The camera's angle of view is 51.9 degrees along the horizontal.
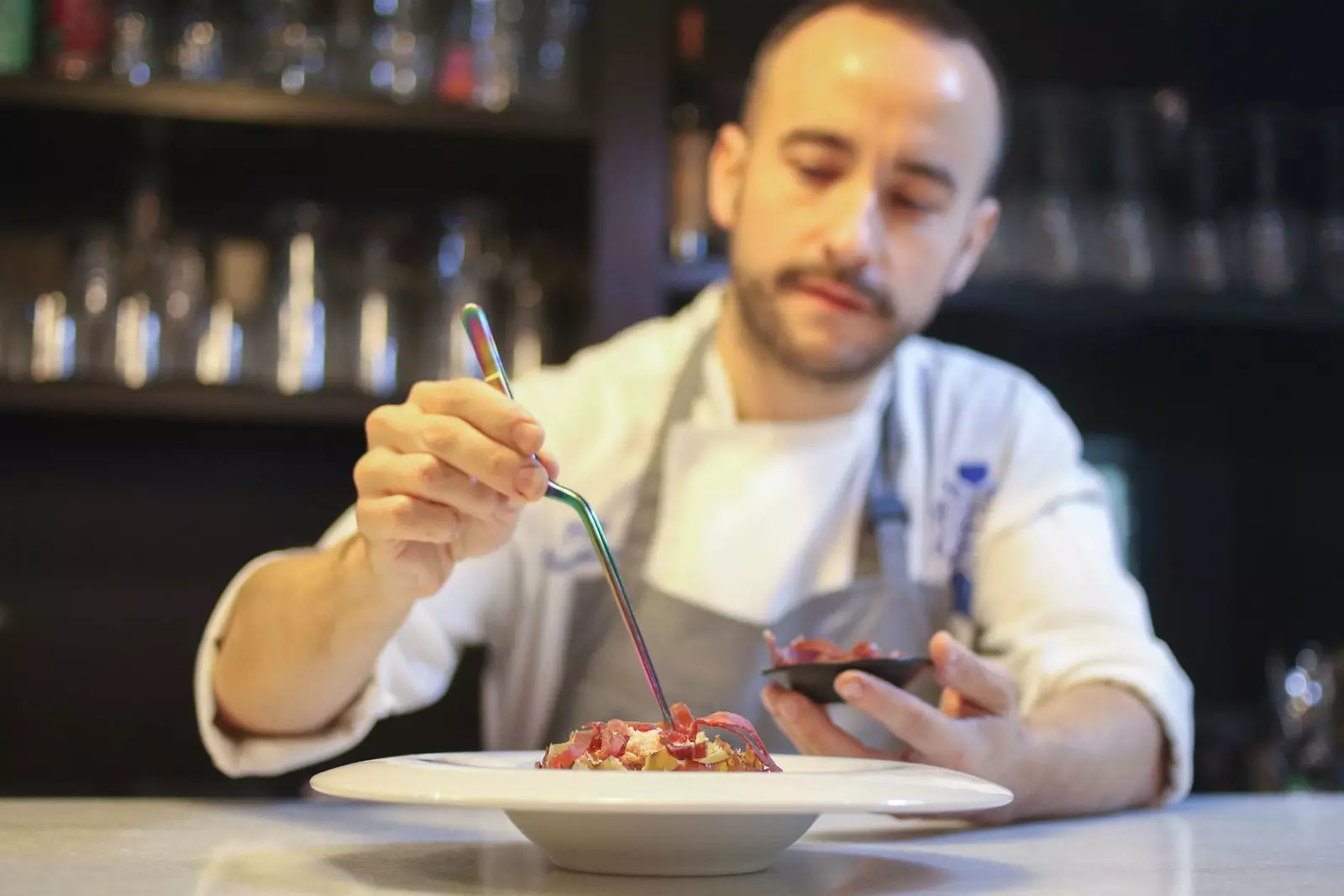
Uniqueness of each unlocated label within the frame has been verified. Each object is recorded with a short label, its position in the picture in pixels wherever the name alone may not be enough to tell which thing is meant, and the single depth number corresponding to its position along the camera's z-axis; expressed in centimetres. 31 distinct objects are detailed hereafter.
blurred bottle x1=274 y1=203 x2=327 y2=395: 179
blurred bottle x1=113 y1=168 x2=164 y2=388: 175
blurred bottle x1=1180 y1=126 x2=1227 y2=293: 199
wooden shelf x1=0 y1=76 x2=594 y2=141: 170
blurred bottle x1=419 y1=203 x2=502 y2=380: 180
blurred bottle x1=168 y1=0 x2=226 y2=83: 178
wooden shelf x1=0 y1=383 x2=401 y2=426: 169
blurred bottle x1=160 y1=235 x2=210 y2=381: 176
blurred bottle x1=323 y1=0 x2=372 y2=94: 181
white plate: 56
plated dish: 71
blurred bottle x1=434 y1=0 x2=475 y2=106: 182
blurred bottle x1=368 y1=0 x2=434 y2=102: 181
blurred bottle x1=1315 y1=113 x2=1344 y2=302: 204
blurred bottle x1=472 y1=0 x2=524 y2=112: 183
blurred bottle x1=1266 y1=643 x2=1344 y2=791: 186
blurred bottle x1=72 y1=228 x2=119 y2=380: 174
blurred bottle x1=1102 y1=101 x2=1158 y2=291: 195
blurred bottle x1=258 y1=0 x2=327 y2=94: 178
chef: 111
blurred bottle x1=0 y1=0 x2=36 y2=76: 174
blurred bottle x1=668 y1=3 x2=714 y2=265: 187
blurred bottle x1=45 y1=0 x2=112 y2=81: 175
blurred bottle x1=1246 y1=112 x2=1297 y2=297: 201
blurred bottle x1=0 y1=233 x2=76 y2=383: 172
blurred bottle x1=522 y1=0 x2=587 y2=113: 184
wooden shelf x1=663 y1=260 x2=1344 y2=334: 186
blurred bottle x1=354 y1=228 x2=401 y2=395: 181
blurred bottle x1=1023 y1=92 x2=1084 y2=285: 194
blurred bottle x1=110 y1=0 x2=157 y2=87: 176
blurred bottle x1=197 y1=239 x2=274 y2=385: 177
